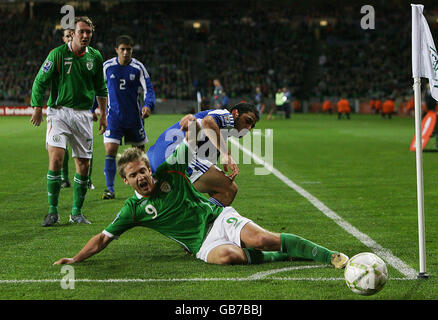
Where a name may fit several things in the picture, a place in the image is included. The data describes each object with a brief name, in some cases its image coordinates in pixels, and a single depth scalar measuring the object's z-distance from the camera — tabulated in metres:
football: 8.85
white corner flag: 9.53
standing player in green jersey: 14.52
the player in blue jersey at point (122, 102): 19.22
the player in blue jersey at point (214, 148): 12.20
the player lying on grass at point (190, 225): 10.39
